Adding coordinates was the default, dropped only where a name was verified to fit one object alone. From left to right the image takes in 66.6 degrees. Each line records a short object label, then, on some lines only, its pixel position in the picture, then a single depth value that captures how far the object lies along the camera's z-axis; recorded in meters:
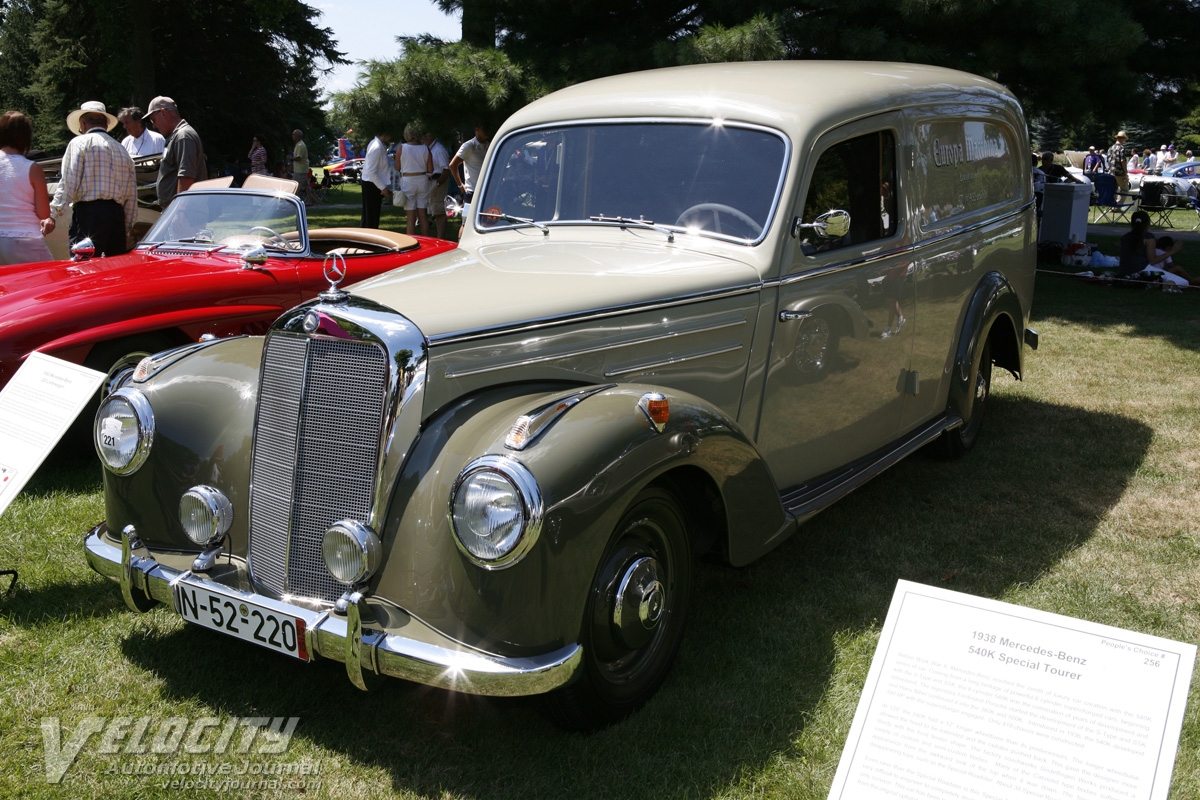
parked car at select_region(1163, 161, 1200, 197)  23.50
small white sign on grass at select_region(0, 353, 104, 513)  3.28
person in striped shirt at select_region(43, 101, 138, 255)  6.61
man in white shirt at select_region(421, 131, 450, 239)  13.22
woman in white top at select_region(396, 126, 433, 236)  12.70
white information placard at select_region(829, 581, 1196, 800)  1.76
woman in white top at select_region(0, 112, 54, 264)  6.37
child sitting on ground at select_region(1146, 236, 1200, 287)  10.77
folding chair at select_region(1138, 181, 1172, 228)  16.94
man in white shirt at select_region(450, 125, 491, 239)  11.92
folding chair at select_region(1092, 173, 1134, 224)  19.49
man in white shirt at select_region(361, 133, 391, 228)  12.59
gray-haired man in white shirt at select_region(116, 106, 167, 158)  9.52
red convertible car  4.76
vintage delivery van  2.46
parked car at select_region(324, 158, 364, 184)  37.16
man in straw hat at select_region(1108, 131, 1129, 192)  22.67
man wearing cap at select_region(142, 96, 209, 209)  8.01
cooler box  13.09
